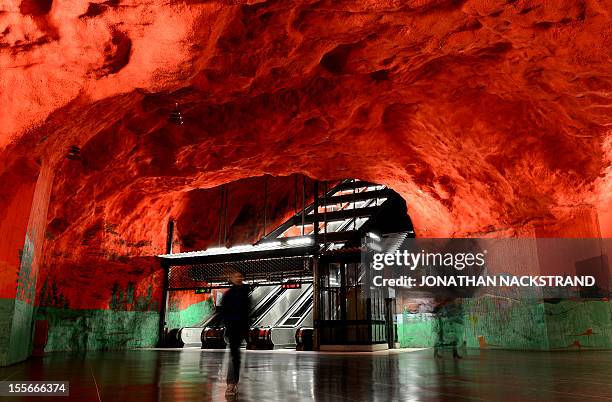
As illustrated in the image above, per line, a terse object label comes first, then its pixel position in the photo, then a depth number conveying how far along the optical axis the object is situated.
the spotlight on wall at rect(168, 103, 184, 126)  9.46
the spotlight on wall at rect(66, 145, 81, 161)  9.24
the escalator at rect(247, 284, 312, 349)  14.48
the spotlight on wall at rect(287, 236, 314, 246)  13.35
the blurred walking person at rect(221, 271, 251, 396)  4.88
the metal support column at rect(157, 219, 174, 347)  15.95
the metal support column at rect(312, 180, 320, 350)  12.55
